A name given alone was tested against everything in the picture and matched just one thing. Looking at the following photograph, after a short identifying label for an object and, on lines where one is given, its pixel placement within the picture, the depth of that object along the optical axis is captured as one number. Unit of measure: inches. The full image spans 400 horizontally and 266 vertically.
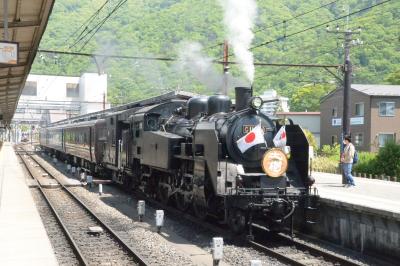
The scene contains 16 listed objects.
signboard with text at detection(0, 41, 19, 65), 381.1
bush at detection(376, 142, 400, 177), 855.7
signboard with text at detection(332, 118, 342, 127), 1751.0
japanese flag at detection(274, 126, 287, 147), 431.5
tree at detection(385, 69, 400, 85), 2370.2
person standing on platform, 629.0
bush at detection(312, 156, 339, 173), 1007.1
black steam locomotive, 410.9
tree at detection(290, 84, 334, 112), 3088.1
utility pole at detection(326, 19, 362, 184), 707.4
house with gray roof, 1561.3
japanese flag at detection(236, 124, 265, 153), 424.2
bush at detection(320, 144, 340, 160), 1253.7
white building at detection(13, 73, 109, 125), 2488.9
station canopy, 383.2
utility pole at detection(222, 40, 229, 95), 681.2
